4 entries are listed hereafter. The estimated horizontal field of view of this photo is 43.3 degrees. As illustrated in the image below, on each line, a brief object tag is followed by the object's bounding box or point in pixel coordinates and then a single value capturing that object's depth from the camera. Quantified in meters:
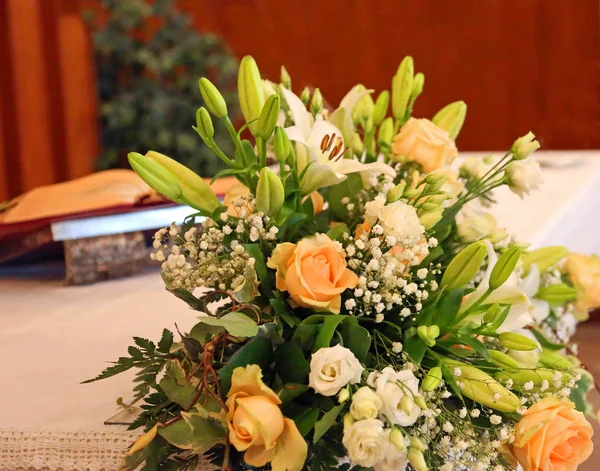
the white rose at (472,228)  0.73
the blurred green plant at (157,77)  3.29
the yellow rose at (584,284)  0.91
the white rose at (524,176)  0.69
